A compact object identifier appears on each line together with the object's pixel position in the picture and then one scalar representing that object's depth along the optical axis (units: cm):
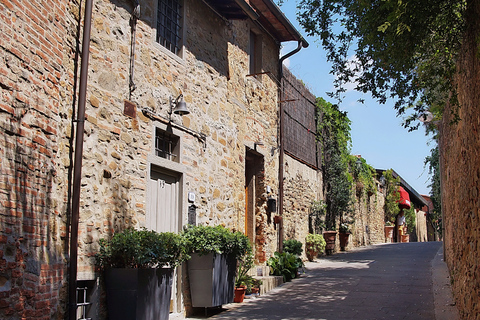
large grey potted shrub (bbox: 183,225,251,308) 736
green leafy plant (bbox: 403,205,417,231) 2831
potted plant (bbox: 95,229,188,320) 578
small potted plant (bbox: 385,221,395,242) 2469
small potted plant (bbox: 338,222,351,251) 1689
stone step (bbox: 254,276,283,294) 958
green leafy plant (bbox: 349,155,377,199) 1922
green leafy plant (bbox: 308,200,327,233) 1492
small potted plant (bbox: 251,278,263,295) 927
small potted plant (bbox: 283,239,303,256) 1234
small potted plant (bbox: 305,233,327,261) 1413
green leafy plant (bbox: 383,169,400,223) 2472
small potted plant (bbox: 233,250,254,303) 866
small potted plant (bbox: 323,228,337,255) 1556
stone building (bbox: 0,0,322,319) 458
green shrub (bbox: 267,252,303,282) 1088
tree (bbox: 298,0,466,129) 440
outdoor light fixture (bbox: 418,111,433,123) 584
